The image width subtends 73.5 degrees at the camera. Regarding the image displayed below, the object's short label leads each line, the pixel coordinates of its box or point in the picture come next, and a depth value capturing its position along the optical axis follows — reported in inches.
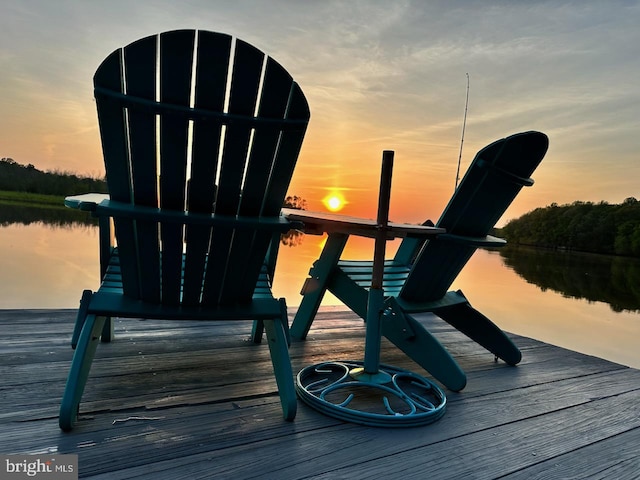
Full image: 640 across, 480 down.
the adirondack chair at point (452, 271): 73.6
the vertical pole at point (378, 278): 67.7
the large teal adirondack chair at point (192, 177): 48.8
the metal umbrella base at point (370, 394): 59.0
